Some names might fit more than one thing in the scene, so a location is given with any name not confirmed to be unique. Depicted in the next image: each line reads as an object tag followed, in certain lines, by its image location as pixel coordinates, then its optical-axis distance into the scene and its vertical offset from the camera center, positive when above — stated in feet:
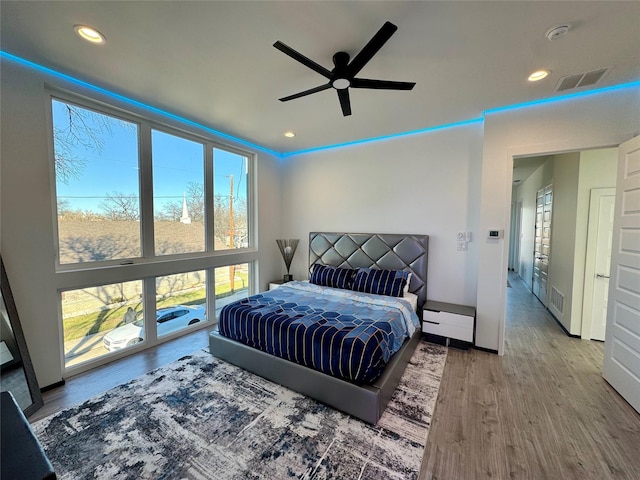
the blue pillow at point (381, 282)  11.59 -2.54
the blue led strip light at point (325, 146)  7.85 +4.80
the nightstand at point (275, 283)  15.74 -3.63
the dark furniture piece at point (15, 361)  6.91 -3.93
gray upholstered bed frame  6.84 -4.29
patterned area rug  5.44 -5.21
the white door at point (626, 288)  7.32 -1.75
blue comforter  7.00 -3.22
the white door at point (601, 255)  11.04 -1.06
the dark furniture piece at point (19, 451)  2.42 -2.40
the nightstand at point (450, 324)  10.59 -4.10
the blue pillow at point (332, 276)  12.96 -2.59
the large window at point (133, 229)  8.80 -0.18
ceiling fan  5.45 +3.88
